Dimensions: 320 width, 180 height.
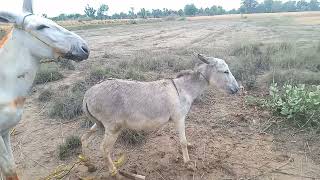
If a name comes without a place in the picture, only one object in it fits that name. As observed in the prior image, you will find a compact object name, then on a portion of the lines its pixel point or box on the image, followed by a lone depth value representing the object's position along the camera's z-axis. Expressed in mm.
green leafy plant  3537
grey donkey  2641
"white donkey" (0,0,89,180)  1892
